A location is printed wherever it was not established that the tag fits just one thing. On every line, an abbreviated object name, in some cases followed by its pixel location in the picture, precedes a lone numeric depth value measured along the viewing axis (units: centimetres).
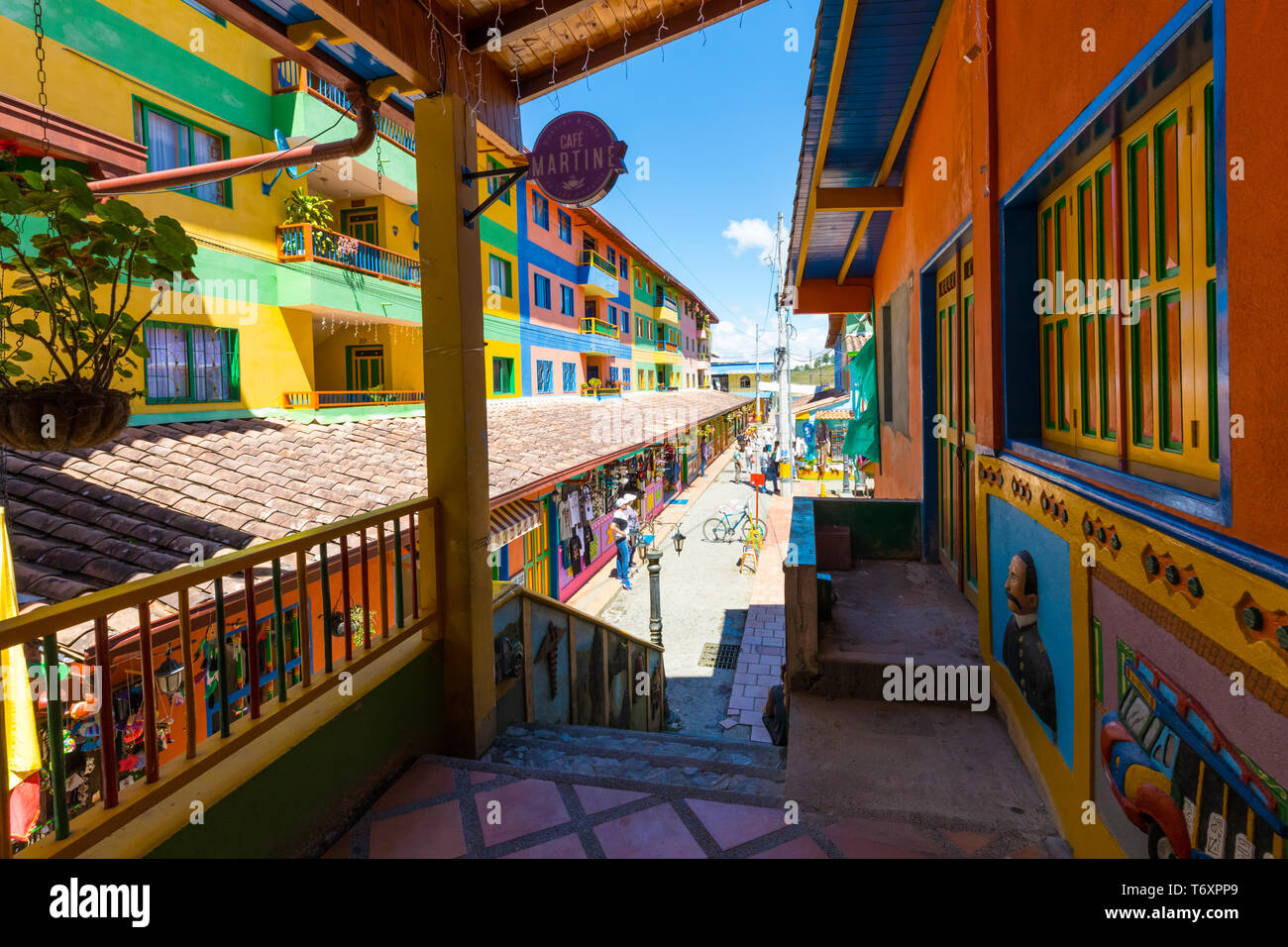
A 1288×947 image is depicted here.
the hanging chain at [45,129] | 404
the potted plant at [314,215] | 1155
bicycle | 1991
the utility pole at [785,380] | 2086
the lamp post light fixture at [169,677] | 517
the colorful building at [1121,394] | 158
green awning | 1000
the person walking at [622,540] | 1644
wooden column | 375
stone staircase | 350
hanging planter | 283
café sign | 391
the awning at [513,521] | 855
